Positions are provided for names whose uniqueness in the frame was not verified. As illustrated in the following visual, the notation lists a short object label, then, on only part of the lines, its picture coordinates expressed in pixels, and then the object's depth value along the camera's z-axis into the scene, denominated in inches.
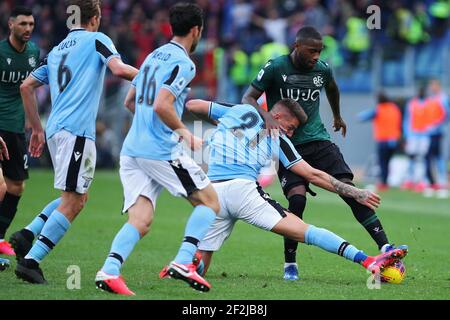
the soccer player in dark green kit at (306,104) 727.7
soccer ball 683.2
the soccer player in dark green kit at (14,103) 797.4
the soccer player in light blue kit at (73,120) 639.1
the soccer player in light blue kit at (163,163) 588.1
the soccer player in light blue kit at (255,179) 673.6
